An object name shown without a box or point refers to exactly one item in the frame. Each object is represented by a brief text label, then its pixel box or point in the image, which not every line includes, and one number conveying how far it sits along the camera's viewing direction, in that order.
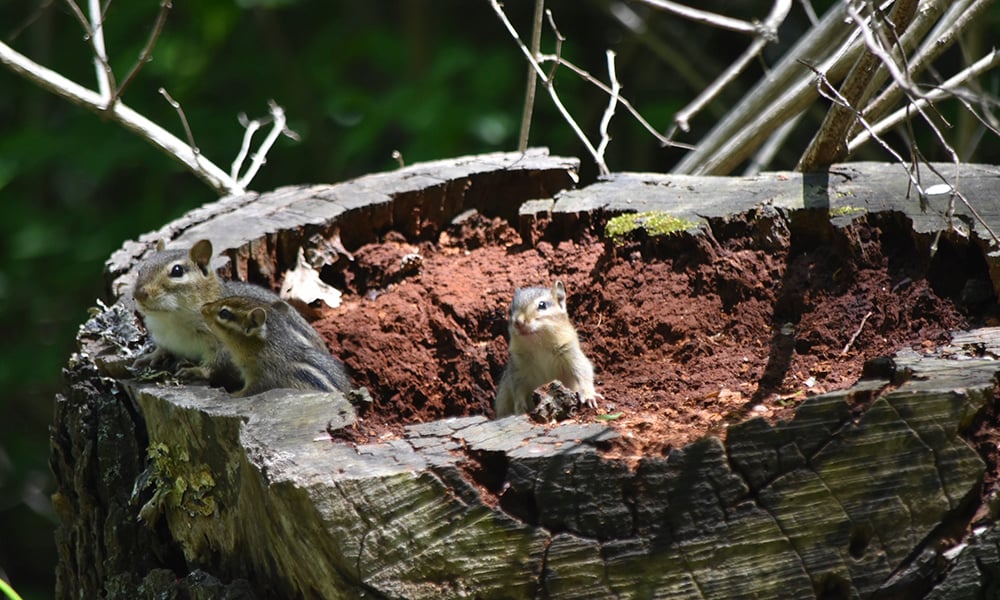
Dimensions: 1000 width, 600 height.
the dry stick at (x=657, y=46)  14.66
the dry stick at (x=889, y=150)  6.10
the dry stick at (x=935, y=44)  8.51
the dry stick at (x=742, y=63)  5.89
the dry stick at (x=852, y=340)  7.30
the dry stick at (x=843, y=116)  7.55
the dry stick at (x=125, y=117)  10.05
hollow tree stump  5.25
